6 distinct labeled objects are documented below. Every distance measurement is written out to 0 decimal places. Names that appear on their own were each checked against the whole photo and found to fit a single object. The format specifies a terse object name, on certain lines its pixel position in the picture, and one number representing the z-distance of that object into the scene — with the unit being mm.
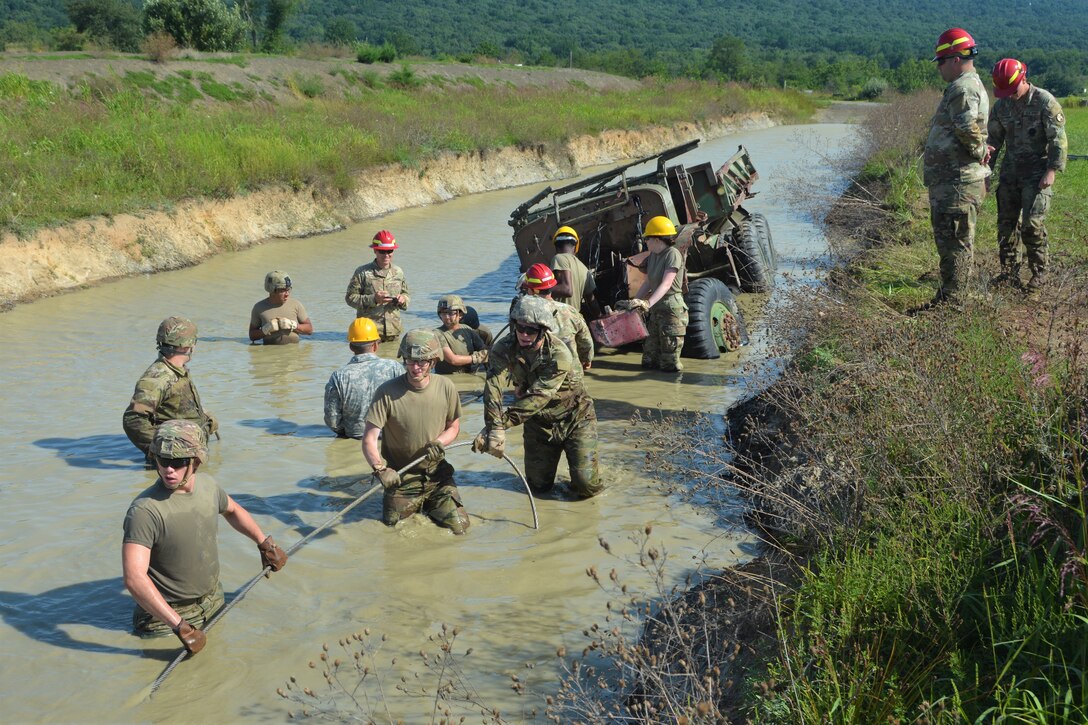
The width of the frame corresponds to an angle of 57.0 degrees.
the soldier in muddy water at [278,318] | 11422
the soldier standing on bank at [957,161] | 7910
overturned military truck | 11101
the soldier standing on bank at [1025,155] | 8438
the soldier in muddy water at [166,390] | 7277
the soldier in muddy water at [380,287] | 11141
